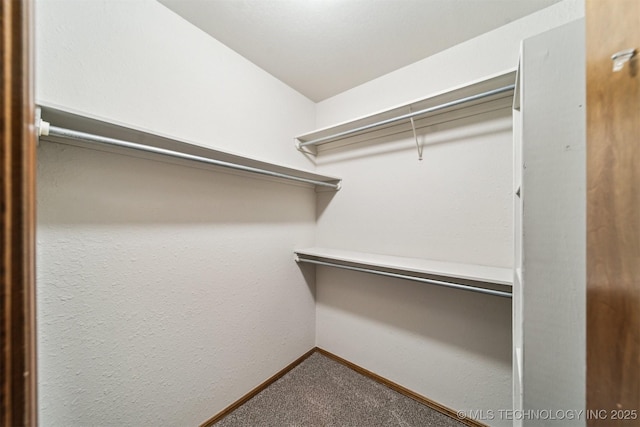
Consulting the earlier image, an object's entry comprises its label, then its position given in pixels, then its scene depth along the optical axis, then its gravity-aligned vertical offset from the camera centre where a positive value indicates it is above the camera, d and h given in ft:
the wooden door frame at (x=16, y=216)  0.91 -0.01
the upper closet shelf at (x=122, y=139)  2.34 +1.03
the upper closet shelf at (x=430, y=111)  3.38 +2.00
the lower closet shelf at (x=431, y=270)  3.33 -1.01
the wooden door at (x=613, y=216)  1.30 -0.03
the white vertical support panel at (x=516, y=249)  2.74 -0.54
